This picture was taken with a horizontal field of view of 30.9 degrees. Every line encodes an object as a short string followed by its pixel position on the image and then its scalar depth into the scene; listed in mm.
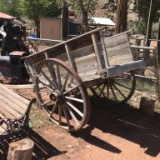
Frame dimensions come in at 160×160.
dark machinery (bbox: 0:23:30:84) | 7941
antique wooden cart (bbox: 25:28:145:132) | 4839
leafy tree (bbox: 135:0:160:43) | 16436
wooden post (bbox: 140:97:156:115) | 6422
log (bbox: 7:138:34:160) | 3969
